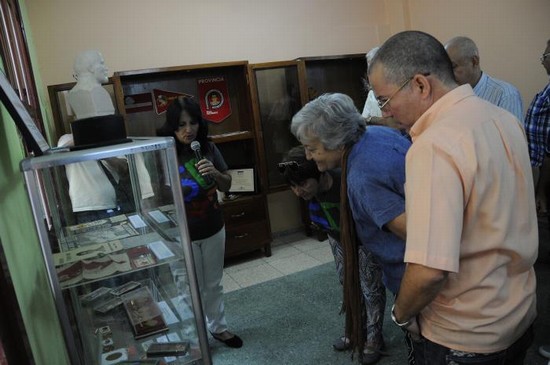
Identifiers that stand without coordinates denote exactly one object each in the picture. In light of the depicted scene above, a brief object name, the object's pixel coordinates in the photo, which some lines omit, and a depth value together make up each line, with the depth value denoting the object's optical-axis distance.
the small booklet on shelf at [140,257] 1.17
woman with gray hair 1.33
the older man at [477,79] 2.18
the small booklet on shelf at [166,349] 1.25
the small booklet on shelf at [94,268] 1.08
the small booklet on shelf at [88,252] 1.14
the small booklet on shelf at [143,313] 1.29
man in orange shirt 0.86
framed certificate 3.85
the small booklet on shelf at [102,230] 1.33
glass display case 1.06
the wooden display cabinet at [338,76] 4.28
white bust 2.50
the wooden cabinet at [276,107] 3.96
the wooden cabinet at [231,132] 3.69
